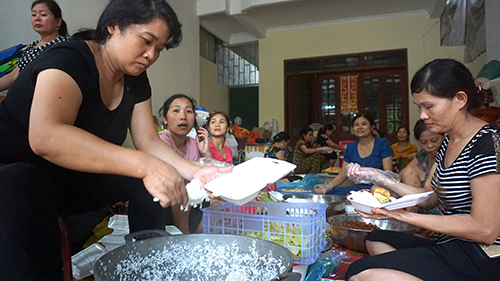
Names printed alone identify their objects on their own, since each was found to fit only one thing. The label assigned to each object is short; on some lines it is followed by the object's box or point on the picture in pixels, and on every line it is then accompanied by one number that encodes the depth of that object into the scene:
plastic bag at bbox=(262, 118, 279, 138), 7.16
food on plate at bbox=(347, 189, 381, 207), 1.20
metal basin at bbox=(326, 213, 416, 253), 1.75
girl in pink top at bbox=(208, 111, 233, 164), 3.01
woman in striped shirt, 1.06
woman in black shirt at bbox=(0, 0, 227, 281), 0.78
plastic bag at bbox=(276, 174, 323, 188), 3.03
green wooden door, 9.03
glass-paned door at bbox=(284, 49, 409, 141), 6.62
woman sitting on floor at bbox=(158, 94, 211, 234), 2.00
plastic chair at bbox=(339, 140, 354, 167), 6.06
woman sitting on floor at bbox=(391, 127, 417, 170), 5.11
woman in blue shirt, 2.78
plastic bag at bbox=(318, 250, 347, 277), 1.49
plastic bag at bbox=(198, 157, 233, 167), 1.76
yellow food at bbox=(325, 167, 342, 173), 4.34
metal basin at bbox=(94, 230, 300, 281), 0.88
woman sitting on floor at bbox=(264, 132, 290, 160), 4.29
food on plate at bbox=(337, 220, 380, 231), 1.83
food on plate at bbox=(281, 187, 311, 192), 2.67
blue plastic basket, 1.24
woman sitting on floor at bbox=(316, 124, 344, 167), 5.84
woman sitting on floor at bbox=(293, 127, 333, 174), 5.02
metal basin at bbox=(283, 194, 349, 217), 2.21
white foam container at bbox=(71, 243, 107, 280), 1.40
